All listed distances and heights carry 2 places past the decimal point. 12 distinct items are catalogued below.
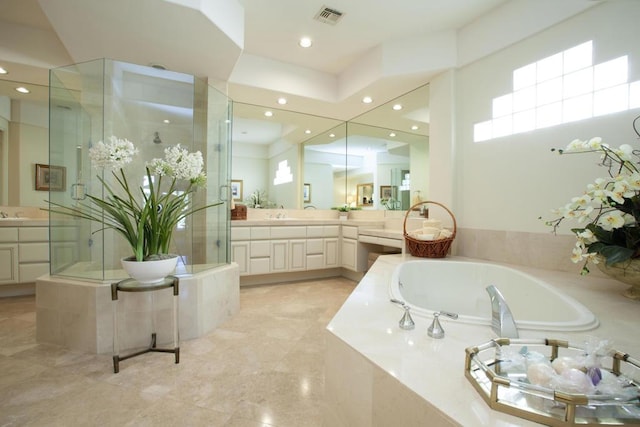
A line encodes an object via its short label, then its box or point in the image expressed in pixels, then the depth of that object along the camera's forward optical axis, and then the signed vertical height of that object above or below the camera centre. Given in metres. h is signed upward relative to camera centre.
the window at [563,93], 1.72 +0.83
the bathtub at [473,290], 1.46 -0.50
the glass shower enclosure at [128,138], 2.29 +0.65
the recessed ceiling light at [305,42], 2.75 +1.67
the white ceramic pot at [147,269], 1.63 -0.36
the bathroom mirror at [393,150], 3.21 +0.80
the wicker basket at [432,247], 2.38 -0.31
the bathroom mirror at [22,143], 3.10 +0.71
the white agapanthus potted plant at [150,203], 1.58 +0.02
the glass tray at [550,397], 0.56 -0.41
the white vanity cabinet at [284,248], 3.20 -0.48
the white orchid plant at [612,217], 1.32 -0.02
